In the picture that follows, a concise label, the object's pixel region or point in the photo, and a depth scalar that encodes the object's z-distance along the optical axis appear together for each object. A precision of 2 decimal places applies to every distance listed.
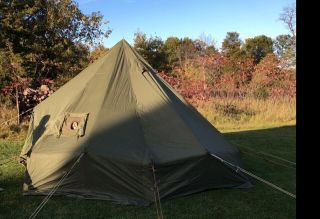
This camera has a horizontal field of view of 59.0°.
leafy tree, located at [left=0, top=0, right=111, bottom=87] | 8.84
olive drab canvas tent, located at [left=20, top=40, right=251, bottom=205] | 3.54
